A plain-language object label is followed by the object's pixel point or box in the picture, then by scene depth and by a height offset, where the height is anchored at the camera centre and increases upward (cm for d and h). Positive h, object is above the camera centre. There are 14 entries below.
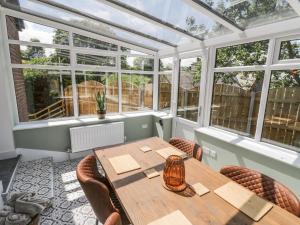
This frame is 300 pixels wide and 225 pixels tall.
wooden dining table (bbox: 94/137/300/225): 111 -83
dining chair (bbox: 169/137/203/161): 208 -78
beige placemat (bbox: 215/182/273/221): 117 -83
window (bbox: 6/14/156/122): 309 +22
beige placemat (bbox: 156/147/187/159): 199 -79
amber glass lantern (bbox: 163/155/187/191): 139 -70
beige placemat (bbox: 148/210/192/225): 107 -84
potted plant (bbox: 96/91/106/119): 376 -47
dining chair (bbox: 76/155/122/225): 134 -87
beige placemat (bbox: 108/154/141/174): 166 -80
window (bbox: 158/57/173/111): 420 +3
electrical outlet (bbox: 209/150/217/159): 288 -113
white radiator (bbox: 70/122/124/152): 343 -108
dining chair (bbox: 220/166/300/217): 128 -83
